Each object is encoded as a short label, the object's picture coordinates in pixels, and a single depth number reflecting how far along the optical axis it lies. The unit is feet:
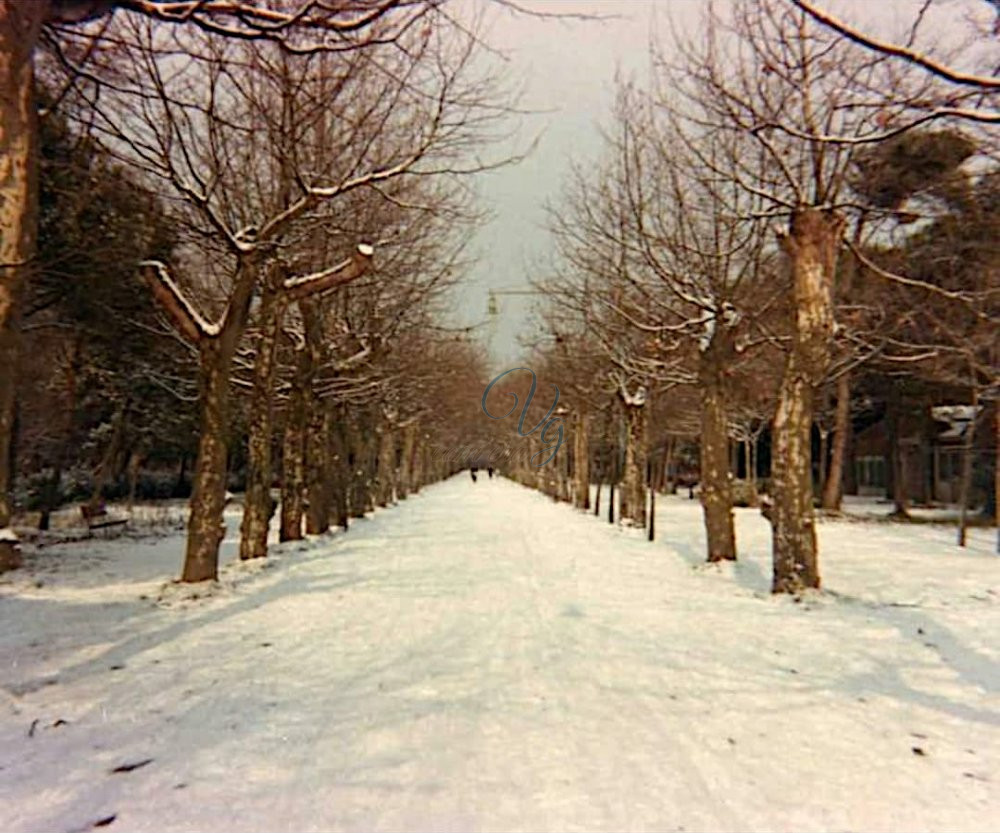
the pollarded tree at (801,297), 30.63
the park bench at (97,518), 61.82
